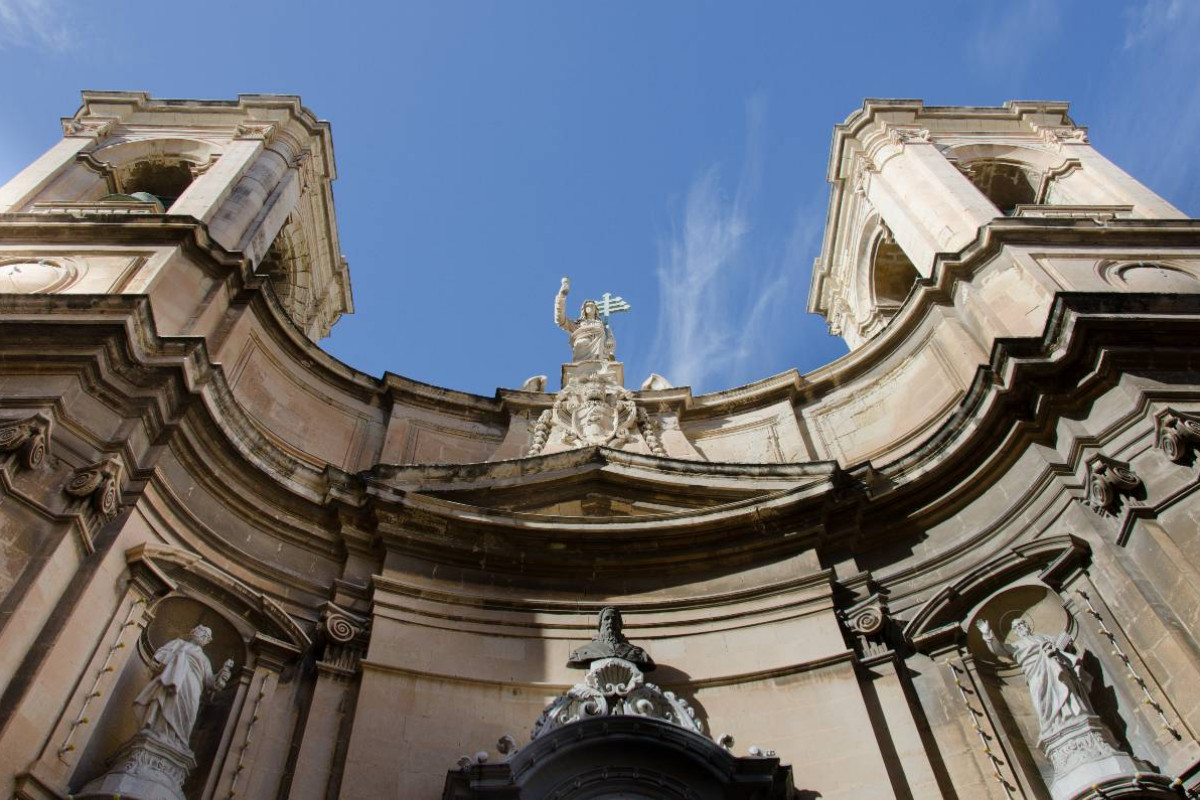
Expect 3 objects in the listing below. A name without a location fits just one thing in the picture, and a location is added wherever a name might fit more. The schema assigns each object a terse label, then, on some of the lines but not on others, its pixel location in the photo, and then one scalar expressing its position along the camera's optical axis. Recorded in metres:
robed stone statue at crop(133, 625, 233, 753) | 8.44
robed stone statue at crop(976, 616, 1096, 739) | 8.73
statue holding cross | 17.11
